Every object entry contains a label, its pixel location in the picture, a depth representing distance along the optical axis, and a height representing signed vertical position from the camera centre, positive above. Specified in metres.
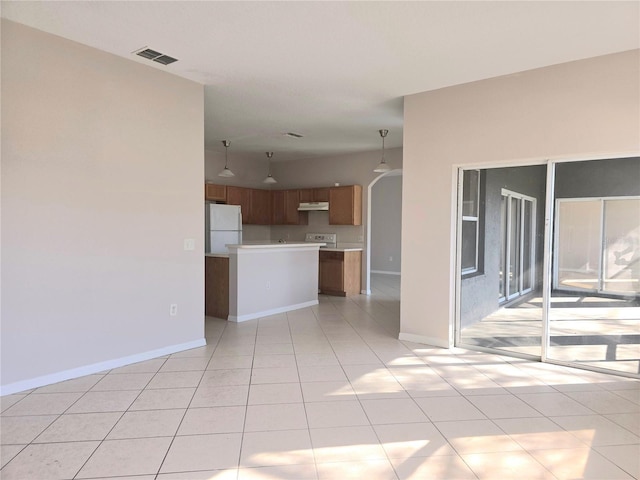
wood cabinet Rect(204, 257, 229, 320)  5.47 -0.86
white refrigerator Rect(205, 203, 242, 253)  7.00 +0.02
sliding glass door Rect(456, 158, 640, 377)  3.53 -0.33
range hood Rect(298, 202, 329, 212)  8.02 +0.45
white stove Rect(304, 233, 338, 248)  8.23 -0.22
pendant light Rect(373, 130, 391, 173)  6.08 +0.97
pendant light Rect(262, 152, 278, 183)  7.39 +0.90
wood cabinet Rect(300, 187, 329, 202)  8.04 +0.70
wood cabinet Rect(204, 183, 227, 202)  7.41 +0.67
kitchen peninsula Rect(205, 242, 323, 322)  5.35 -0.77
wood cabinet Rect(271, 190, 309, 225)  8.52 +0.42
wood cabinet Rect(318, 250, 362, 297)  7.39 -0.86
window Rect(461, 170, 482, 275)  4.24 +0.06
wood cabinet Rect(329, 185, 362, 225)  7.62 +0.46
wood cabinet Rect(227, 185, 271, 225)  7.96 +0.53
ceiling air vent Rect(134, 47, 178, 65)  3.37 +1.52
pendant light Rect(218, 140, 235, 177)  6.35 +1.43
